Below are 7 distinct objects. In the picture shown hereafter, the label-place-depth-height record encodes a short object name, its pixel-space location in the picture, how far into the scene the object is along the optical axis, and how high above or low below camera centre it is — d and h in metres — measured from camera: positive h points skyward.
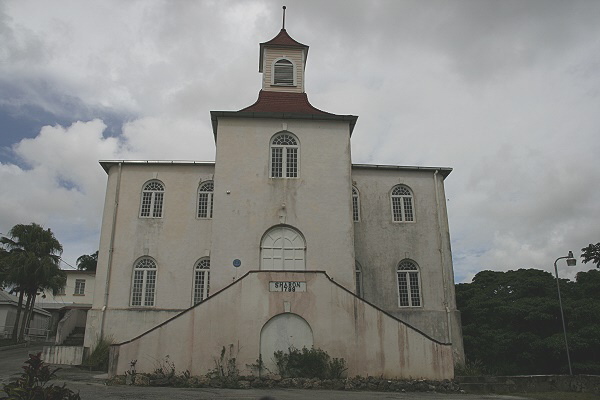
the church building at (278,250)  16.17 +4.80
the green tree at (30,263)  28.28 +5.74
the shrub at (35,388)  7.12 -0.21
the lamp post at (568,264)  18.71 +3.97
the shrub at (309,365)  15.70 +0.18
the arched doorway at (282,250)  19.42 +4.38
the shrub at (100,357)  19.62 +0.56
